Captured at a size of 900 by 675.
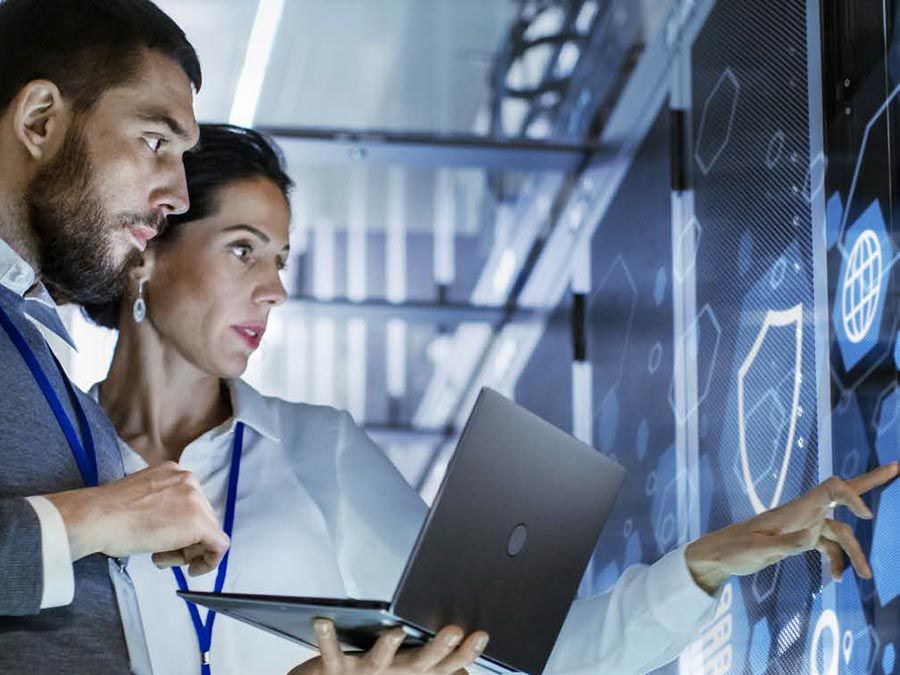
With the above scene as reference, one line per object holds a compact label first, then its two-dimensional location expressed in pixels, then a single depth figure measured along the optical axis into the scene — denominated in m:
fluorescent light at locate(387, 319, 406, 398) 5.76
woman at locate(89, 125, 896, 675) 2.11
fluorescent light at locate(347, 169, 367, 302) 4.98
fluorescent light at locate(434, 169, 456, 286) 4.93
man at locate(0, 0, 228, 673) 1.59
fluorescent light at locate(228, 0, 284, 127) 4.03
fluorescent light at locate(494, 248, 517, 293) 5.23
